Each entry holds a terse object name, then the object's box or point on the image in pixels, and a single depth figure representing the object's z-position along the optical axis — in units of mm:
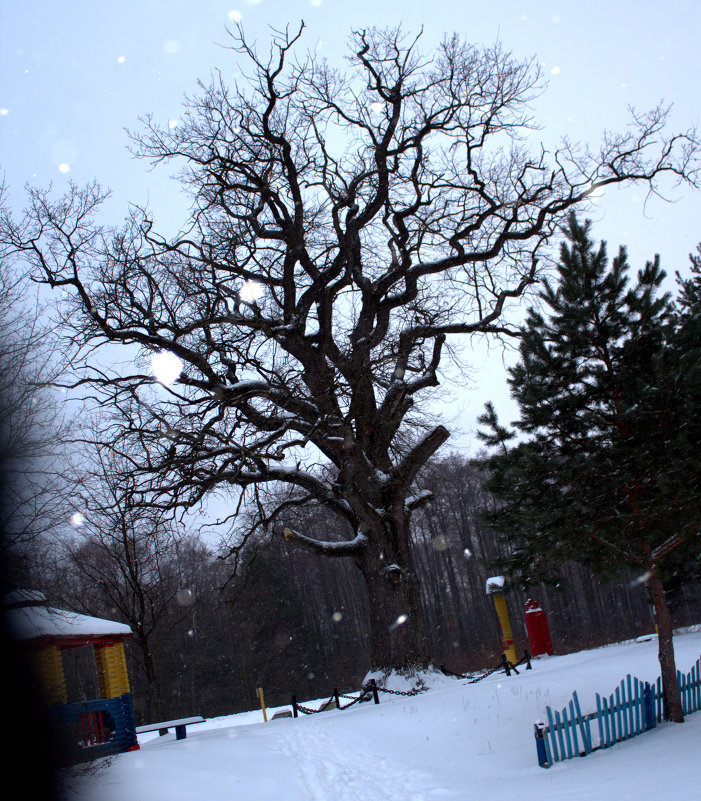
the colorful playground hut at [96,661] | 5844
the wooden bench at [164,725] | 17062
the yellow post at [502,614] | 20234
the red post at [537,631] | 22312
